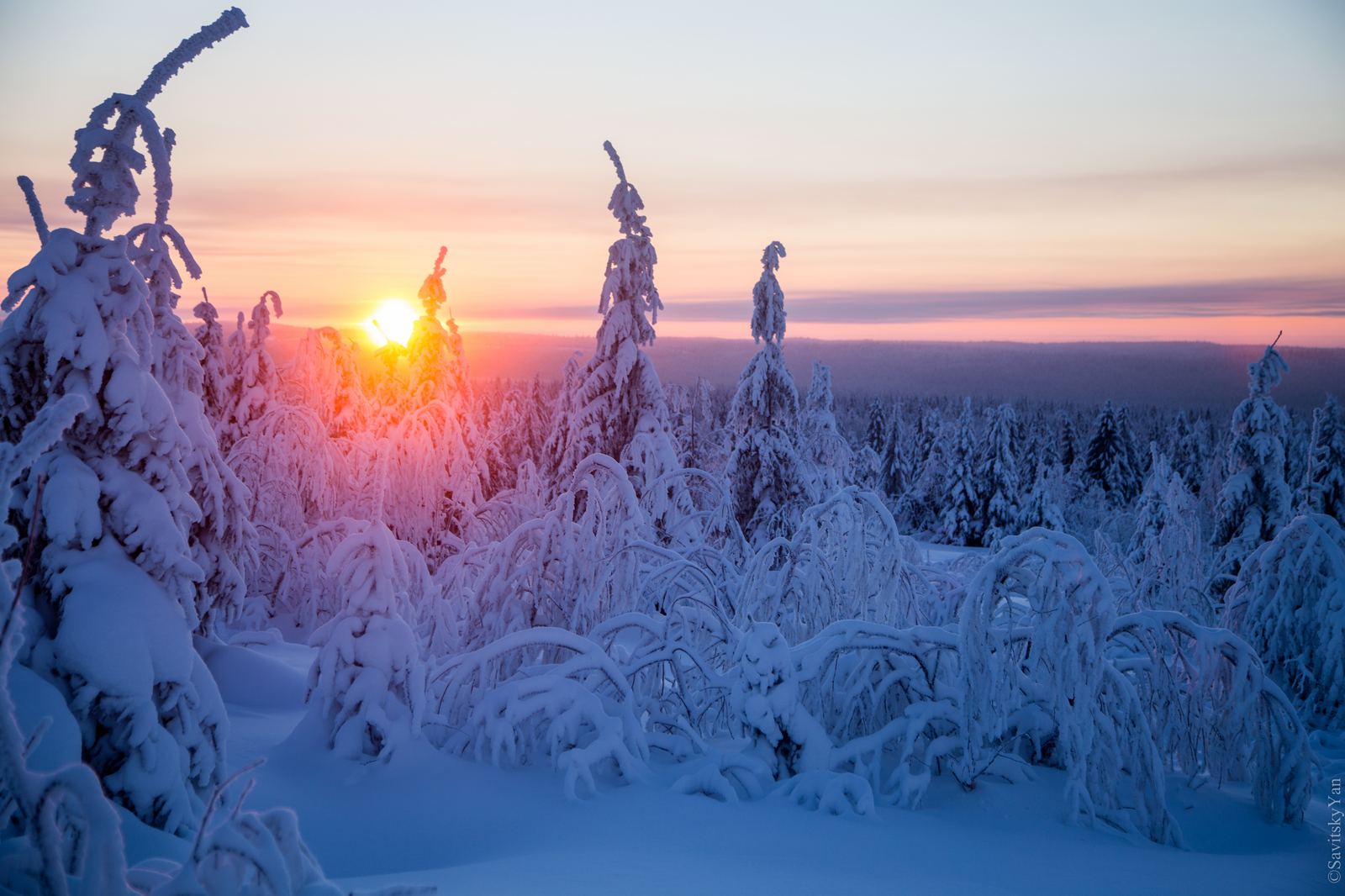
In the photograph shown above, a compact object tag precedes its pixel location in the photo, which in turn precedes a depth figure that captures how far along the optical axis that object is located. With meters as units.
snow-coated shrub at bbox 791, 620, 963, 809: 6.24
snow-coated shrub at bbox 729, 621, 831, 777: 6.12
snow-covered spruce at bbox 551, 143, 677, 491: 15.52
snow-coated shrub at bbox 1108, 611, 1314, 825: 6.31
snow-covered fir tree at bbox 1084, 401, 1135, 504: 62.36
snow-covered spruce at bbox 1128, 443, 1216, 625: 14.04
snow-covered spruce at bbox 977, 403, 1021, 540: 48.12
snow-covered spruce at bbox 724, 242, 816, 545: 19.17
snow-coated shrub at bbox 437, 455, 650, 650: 8.23
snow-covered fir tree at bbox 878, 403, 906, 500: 61.84
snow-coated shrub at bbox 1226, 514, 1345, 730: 12.59
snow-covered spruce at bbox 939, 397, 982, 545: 49.66
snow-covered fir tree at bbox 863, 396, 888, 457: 74.31
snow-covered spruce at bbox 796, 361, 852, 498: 21.88
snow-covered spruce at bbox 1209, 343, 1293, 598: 19.23
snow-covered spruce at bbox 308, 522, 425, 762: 5.88
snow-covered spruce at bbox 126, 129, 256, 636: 7.71
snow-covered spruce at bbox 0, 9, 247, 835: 4.28
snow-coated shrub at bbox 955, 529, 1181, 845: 5.71
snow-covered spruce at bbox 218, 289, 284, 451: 21.55
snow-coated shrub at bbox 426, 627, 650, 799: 5.97
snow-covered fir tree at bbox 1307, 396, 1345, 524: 19.81
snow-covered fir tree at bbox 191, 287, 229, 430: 19.48
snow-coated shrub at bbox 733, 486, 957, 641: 7.88
